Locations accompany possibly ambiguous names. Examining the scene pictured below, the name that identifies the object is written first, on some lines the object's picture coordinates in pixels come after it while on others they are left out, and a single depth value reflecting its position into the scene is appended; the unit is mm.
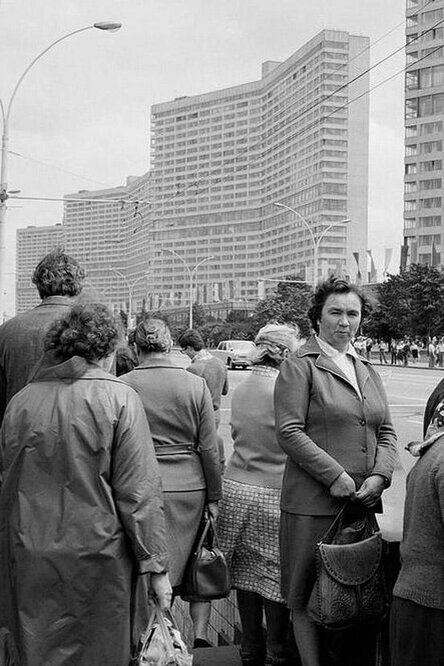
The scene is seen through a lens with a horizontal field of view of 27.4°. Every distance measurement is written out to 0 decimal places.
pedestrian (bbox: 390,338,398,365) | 61375
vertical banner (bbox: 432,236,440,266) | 103756
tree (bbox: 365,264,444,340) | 61125
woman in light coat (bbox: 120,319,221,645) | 4750
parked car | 45588
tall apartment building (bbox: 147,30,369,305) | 131375
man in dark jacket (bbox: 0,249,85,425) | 4629
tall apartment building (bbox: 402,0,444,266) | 113875
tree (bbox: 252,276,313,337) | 74125
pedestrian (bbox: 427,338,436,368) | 53625
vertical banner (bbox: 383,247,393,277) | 121625
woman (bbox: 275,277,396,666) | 3838
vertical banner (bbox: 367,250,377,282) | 116312
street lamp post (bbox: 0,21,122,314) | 20438
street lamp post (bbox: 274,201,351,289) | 49531
